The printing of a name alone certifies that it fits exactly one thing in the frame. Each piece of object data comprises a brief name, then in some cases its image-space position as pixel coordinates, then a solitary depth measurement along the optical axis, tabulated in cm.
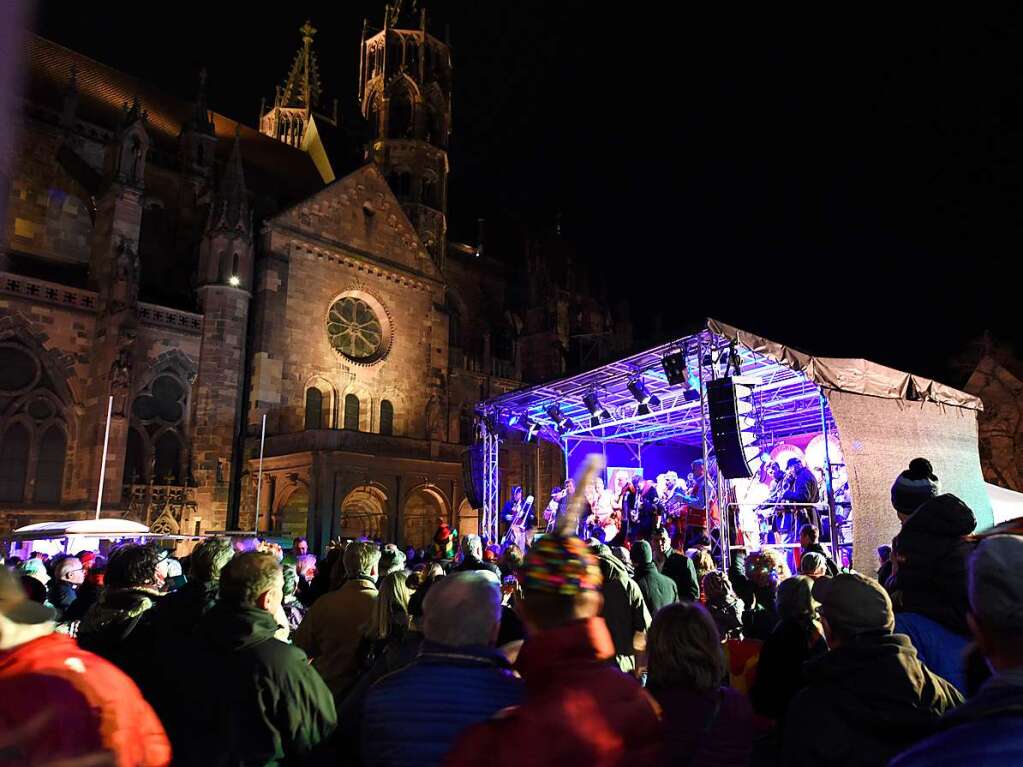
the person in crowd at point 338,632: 396
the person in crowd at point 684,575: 654
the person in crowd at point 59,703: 165
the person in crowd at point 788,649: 316
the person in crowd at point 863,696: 199
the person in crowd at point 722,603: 483
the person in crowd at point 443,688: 198
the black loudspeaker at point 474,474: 1683
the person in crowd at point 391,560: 477
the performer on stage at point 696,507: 1443
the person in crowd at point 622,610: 478
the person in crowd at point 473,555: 555
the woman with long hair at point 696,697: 241
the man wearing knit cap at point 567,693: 154
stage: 1110
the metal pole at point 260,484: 1878
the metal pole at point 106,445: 1728
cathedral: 1880
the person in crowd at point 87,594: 568
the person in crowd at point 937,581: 291
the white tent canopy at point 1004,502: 1544
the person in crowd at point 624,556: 633
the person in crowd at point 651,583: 550
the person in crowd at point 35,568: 654
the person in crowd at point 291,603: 481
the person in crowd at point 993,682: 118
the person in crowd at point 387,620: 404
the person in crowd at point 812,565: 532
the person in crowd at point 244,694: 258
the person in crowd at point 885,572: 493
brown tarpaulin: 1092
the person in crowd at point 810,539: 834
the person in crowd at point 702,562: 635
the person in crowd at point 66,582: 609
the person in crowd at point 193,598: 307
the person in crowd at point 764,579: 563
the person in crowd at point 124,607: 305
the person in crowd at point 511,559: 672
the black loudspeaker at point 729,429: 1077
